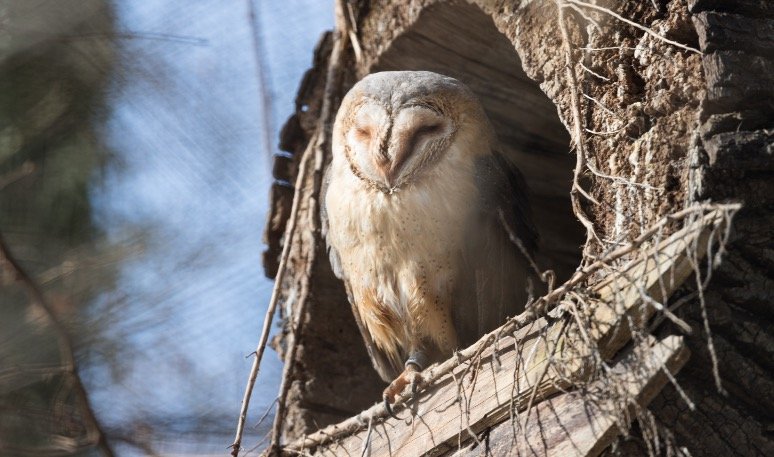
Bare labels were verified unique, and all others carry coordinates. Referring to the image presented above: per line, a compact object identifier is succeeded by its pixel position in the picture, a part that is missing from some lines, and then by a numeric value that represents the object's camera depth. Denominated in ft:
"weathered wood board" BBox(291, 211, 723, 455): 13.61
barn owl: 20.03
